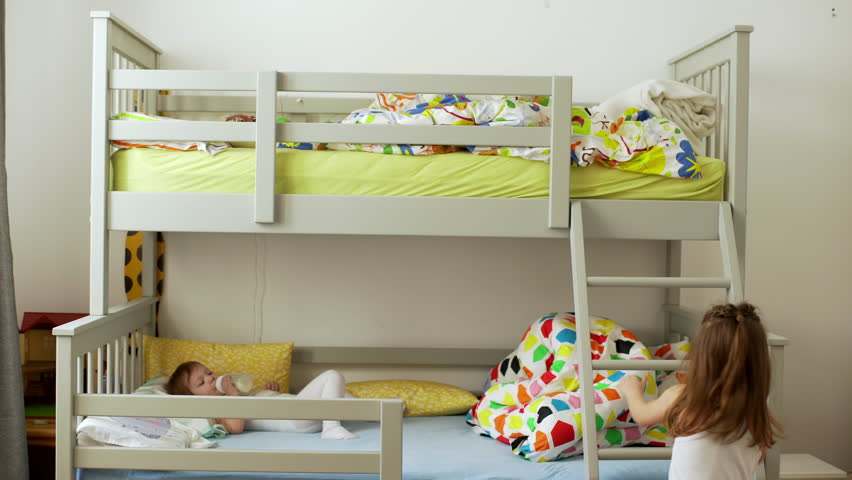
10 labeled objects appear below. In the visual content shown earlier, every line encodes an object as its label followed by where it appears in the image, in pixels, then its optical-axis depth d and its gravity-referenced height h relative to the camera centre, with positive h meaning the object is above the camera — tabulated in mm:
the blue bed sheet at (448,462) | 2168 -698
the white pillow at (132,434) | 2154 -608
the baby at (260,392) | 2586 -586
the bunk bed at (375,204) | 2324 +69
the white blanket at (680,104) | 2584 +437
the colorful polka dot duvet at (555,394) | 2254 -541
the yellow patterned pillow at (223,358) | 2936 -520
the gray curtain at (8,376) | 2430 -502
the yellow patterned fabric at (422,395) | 2842 -638
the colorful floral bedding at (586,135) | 2361 +301
